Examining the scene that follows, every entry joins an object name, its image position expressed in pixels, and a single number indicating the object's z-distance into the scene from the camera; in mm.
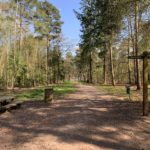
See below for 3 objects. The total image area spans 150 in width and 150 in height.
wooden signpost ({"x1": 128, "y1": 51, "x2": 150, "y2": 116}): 5745
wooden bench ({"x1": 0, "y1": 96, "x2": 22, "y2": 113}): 6822
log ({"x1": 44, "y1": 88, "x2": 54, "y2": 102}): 8063
